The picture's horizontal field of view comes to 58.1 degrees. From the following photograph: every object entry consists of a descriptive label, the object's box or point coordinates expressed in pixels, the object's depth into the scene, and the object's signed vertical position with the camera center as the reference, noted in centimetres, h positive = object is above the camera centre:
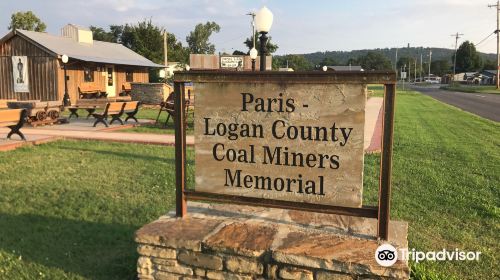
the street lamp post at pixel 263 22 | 1089 +156
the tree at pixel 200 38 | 8981 +930
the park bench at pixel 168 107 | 1264 -63
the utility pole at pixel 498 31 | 5653 +680
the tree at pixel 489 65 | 12031 +571
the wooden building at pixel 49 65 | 2395 +109
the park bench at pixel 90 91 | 2459 -36
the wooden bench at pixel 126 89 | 2833 -27
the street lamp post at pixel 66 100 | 2127 -73
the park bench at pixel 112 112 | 1284 -78
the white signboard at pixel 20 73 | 2455 +63
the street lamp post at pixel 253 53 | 1828 +131
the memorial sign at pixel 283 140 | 321 -41
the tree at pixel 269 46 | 6219 +565
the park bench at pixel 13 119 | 937 -74
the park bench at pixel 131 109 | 1393 -76
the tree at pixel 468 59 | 11981 +725
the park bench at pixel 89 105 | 1489 -66
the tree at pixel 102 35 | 7412 +825
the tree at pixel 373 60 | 11356 +665
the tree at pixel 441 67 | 14850 +643
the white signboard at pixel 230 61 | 3059 +162
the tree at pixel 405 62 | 14298 +768
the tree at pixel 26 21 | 5878 +836
